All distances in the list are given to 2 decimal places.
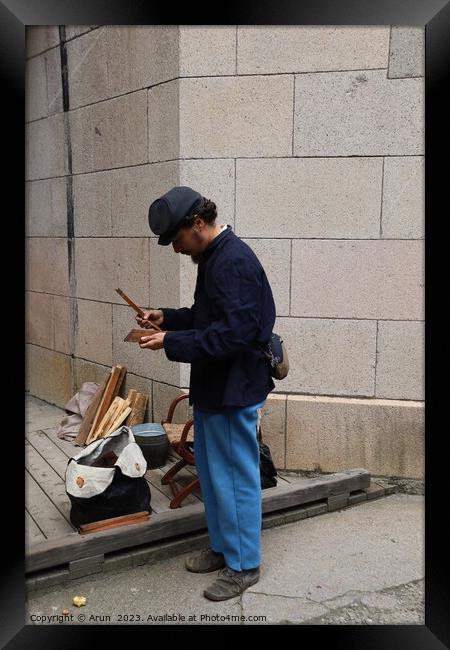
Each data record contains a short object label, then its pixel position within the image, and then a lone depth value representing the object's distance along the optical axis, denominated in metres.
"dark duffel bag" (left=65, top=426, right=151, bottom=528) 3.71
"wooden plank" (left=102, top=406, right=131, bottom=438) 5.42
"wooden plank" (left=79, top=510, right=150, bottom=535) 3.71
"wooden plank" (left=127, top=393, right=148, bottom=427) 5.49
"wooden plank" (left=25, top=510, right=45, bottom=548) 3.71
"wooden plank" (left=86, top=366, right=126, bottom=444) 5.66
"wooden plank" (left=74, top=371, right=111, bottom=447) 5.58
